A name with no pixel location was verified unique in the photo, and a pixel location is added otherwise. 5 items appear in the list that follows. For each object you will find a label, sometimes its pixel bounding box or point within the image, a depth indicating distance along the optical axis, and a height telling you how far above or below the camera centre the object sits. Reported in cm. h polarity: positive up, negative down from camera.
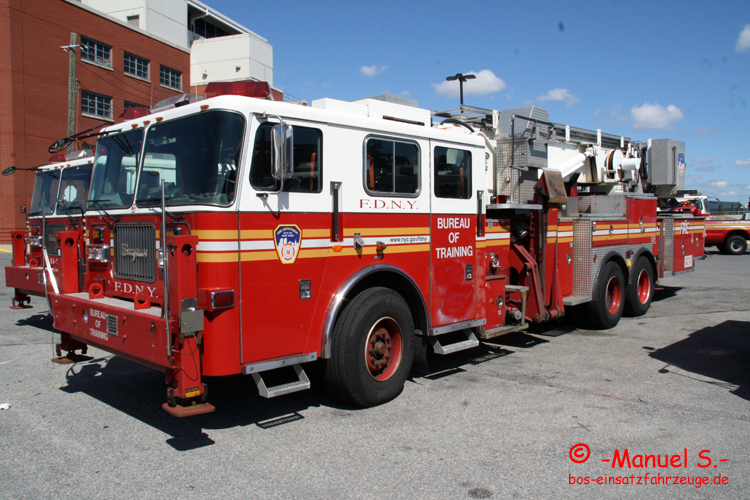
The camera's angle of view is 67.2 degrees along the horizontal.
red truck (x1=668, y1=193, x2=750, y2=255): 2514 -14
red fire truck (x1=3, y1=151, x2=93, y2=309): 838 +21
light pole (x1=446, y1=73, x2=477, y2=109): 1850 +496
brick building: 2750 +837
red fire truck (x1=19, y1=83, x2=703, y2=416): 432 -14
